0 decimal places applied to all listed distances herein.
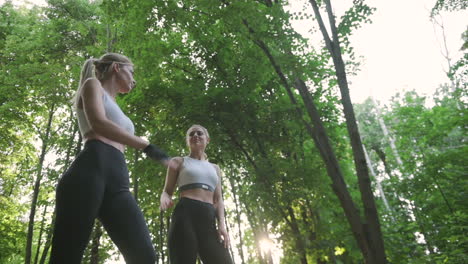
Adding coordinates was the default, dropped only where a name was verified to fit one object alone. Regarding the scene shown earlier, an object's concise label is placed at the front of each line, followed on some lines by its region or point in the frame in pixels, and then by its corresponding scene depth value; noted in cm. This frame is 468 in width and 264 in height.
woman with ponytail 132
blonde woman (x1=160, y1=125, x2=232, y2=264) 265
